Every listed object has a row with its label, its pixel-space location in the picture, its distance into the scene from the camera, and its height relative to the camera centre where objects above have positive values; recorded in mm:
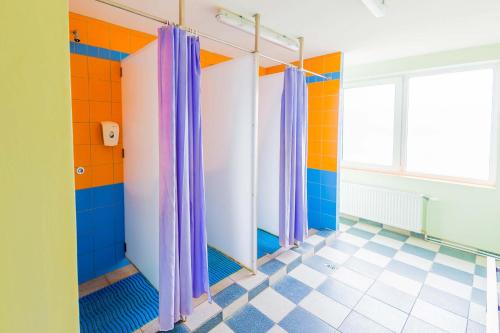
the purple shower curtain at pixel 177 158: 1486 -24
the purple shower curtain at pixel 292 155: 2385 -5
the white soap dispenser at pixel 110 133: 2109 +192
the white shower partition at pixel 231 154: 2061 +5
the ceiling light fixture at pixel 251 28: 1939 +1129
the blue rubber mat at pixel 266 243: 2594 -1010
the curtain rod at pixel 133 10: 1291 +796
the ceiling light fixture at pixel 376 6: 1649 +1033
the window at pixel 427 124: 2768 +403
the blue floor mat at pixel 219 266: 2156 -1065
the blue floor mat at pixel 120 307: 1617 -1127
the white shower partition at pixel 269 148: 2625 +74
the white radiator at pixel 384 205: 3049 -691
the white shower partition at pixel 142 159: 1741 -35
